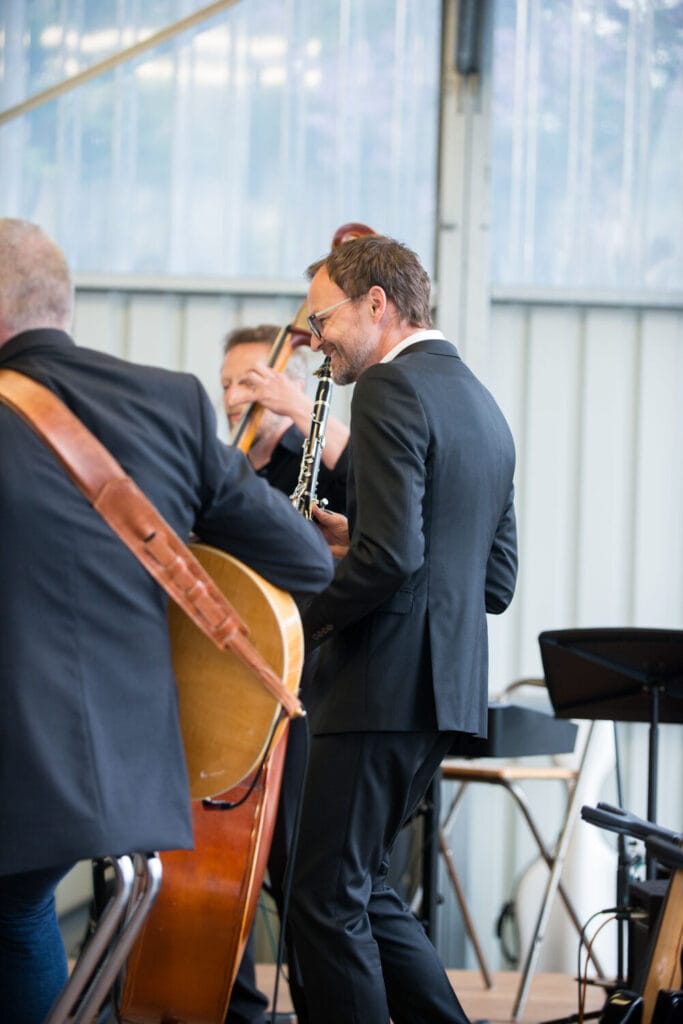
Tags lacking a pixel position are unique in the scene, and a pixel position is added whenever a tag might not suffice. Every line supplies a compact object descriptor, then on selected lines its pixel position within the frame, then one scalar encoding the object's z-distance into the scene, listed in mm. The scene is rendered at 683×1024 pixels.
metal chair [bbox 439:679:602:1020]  7527
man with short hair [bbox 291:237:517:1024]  4523
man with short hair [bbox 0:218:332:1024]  3506
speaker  5234
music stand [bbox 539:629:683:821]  5730
